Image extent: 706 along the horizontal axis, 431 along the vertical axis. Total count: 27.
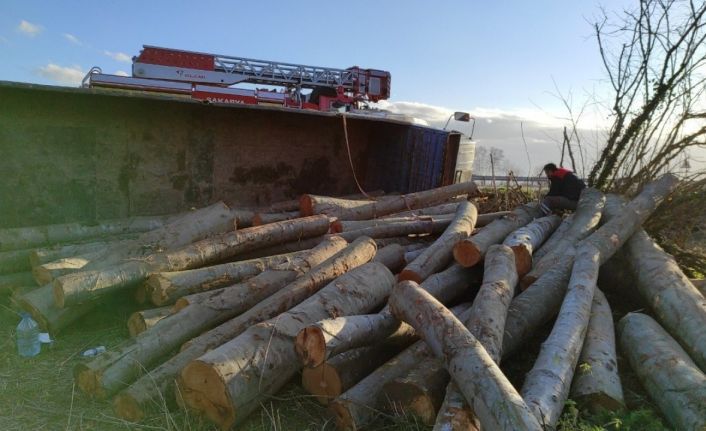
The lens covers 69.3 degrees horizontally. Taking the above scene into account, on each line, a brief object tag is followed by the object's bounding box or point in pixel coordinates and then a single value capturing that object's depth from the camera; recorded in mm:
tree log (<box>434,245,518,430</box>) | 2801
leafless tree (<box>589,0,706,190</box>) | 7508
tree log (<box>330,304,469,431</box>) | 3160
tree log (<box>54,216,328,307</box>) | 4262
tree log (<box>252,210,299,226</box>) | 6204
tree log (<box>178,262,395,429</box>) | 3023
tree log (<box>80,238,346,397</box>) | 3504
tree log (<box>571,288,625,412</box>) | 3256
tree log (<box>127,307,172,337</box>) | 4164
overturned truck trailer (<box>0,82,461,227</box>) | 5742
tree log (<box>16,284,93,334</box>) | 4309
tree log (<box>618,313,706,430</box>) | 3146
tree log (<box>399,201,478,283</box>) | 4766
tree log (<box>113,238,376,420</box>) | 3291
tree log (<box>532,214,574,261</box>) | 5570
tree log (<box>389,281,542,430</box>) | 2547
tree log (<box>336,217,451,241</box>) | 5988
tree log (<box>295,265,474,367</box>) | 3061
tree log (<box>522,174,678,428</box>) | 3017
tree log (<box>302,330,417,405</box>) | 3393
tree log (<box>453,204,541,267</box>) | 4855
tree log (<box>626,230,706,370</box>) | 3965
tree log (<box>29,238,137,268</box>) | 5016
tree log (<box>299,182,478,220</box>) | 6621
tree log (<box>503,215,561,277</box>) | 4961
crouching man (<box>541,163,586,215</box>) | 7363
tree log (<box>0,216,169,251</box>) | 5295
